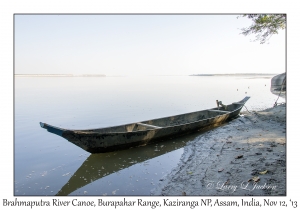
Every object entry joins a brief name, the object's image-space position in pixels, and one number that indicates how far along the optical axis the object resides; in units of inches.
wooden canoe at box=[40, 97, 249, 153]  278.4
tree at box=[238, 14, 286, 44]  443.0
